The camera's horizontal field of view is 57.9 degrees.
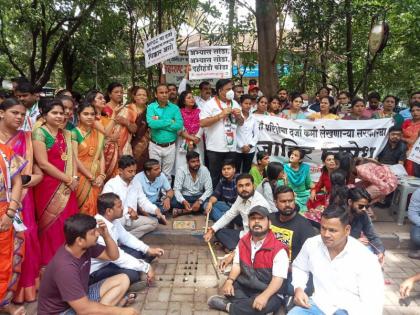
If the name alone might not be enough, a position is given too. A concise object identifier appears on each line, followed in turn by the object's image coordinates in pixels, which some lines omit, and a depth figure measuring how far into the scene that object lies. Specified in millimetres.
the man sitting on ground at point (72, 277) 2680
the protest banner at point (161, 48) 6359
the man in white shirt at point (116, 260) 3559
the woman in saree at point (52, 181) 3770
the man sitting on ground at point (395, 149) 5801
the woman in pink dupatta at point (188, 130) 5727
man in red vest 3248
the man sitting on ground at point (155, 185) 4996
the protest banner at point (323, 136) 6129
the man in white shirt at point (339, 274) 2691
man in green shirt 5328
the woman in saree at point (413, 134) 5621
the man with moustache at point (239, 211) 4320
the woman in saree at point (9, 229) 3152
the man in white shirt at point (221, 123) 5402
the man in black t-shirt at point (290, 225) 3684
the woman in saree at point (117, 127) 4953
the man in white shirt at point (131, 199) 4445
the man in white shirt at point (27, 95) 4523
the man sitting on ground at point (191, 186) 5328
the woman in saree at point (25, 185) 3363
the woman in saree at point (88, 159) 4293
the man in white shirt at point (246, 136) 5645
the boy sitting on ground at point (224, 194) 5016
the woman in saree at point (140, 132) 5434
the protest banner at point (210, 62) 6324
